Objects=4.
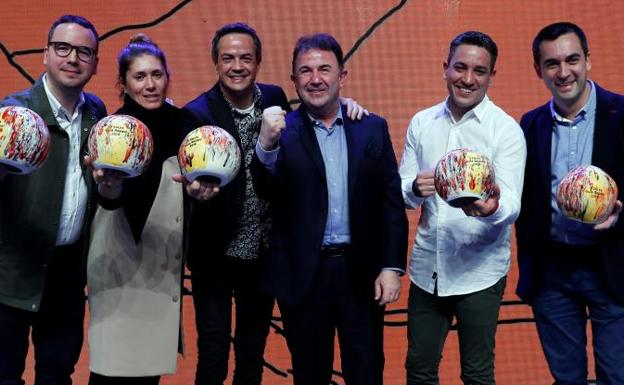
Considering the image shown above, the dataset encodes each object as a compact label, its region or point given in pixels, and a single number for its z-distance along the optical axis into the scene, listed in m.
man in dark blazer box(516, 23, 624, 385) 2.49
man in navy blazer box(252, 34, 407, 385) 2.44
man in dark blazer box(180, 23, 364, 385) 2.59
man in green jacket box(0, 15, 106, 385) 2.41
